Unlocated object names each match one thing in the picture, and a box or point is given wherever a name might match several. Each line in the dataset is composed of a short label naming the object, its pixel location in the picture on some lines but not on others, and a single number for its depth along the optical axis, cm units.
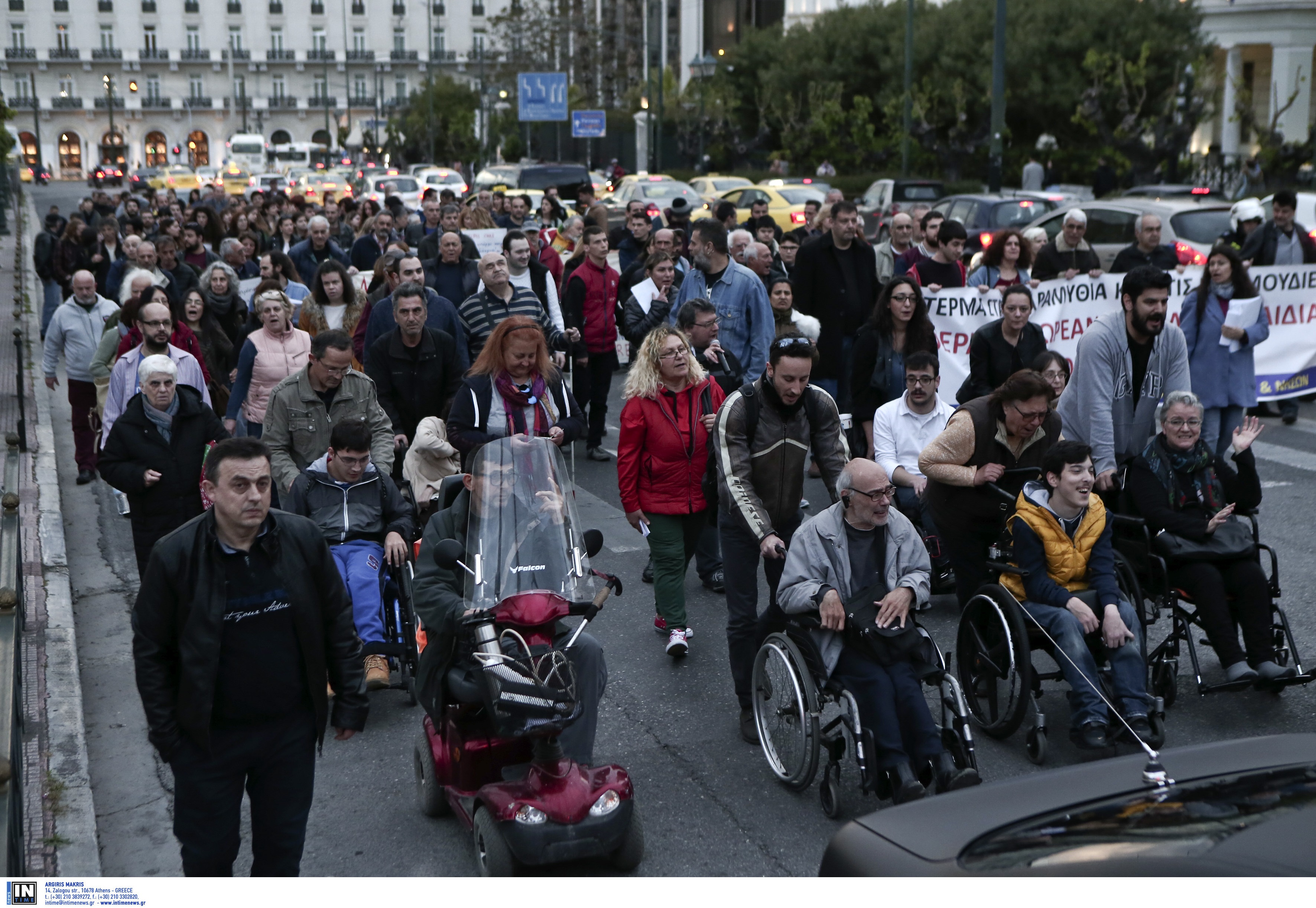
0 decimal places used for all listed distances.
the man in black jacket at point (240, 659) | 432
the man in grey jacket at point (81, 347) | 1160
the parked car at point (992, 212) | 2225
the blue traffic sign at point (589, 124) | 5762
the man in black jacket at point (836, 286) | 1118
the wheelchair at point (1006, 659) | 602
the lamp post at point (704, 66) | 5497
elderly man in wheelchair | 543
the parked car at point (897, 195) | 2950
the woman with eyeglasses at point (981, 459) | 695
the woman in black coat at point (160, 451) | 762
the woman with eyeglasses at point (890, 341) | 956
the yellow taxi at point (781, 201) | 2875
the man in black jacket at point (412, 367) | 885
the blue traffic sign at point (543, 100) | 6081
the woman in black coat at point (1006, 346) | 924
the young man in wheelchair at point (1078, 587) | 600
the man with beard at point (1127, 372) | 753
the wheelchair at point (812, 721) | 544
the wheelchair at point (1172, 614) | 648
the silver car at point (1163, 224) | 1608
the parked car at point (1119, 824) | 294
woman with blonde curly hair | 730
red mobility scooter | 475
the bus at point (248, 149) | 8488
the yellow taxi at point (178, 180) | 6431
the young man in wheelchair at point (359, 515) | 687
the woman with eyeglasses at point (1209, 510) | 652
